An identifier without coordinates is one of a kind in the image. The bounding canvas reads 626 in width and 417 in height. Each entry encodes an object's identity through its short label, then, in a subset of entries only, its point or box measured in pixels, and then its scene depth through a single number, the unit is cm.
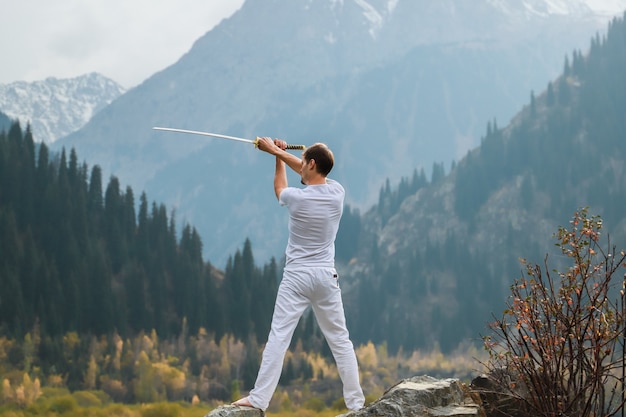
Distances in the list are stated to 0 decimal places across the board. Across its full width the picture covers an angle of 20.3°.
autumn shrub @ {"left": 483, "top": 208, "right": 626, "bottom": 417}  1667
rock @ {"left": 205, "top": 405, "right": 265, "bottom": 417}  1823
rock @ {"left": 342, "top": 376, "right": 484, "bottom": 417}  1786
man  1825
